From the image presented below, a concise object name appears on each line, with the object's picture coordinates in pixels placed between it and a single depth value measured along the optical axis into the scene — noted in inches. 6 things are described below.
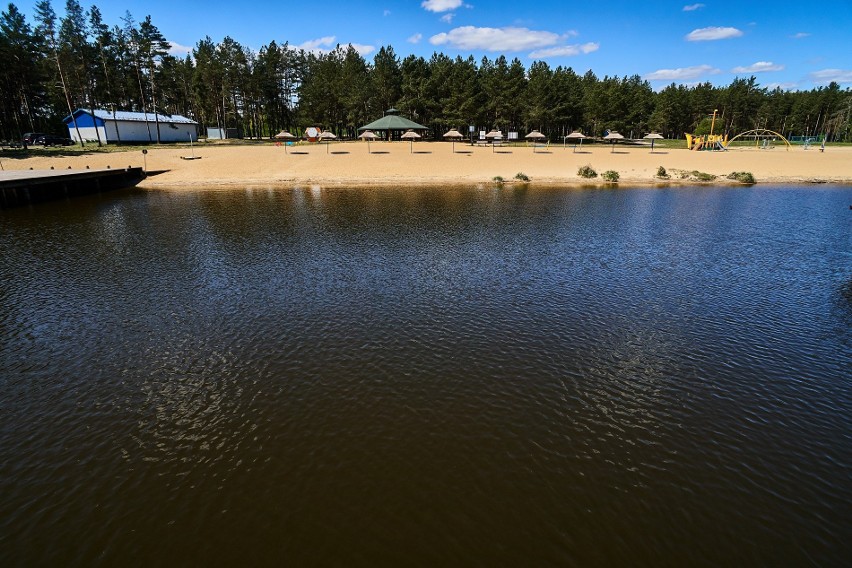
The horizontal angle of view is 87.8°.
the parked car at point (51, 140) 3472.0
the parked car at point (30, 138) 3238.7
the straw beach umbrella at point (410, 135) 3228.3
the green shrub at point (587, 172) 2618.1
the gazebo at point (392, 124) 3169.3
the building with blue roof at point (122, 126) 3452.3
